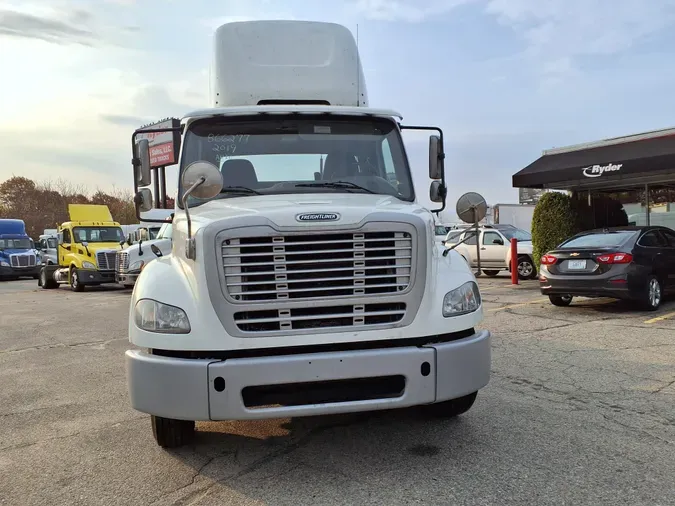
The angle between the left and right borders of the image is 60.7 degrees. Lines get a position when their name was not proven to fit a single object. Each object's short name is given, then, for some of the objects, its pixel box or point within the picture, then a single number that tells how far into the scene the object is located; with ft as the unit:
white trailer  102.01
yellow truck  63.00
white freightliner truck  11.31
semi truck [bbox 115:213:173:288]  54.34
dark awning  43.32
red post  52.42
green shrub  51.80
